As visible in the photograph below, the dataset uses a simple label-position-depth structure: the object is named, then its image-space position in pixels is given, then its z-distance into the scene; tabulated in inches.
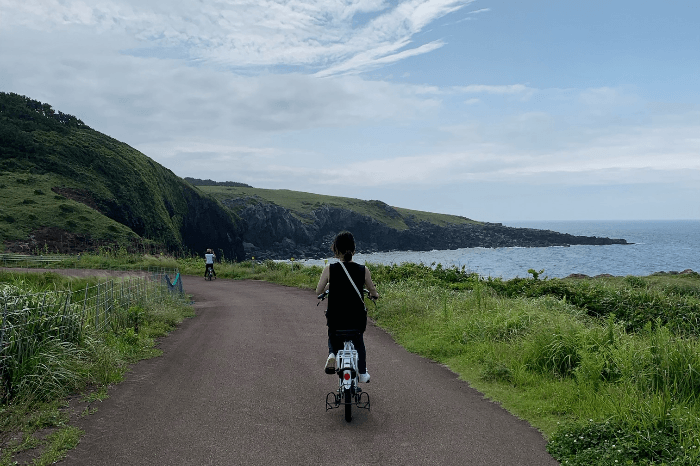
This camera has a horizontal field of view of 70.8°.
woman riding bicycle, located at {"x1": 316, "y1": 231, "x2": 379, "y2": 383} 235.1
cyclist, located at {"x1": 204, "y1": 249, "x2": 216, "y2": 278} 1089.8
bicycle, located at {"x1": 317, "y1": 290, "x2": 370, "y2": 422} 221.9
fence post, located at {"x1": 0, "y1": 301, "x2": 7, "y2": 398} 242.2
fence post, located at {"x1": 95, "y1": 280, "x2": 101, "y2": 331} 372.9
